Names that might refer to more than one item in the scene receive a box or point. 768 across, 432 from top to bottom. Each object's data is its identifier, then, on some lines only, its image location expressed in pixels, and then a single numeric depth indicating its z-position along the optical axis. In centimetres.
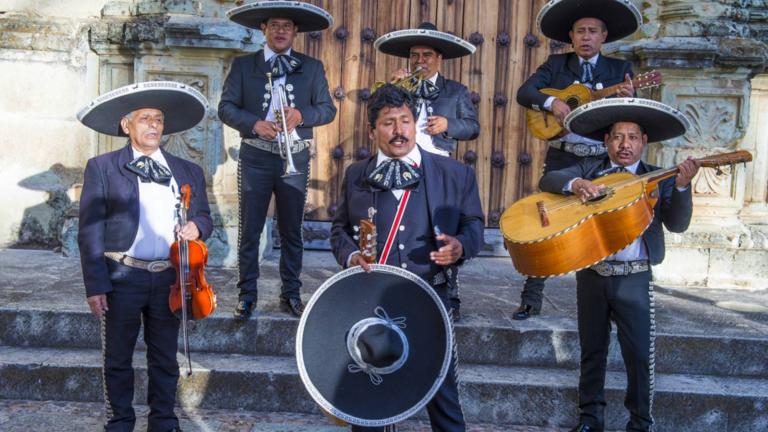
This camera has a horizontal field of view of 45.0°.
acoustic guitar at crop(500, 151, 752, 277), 384
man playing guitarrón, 419
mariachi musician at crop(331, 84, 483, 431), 373
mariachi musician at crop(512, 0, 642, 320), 527
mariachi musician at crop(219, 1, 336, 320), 534
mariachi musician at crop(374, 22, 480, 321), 540
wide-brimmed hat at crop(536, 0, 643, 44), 527
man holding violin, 409
